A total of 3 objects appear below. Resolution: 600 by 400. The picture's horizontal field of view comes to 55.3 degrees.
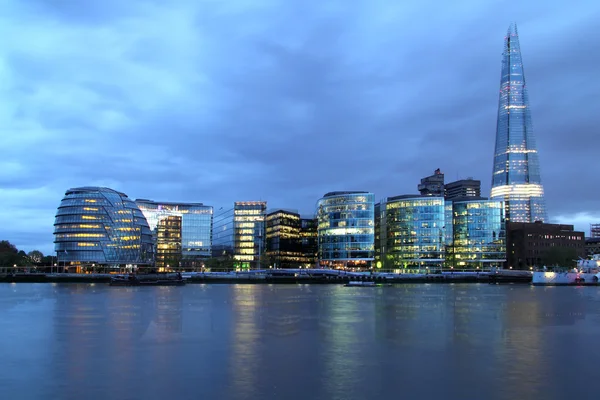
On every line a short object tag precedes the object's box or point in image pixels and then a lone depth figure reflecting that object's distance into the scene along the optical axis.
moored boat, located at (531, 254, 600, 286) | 185.12
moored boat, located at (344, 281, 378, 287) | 157.12
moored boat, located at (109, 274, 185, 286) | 169.12
